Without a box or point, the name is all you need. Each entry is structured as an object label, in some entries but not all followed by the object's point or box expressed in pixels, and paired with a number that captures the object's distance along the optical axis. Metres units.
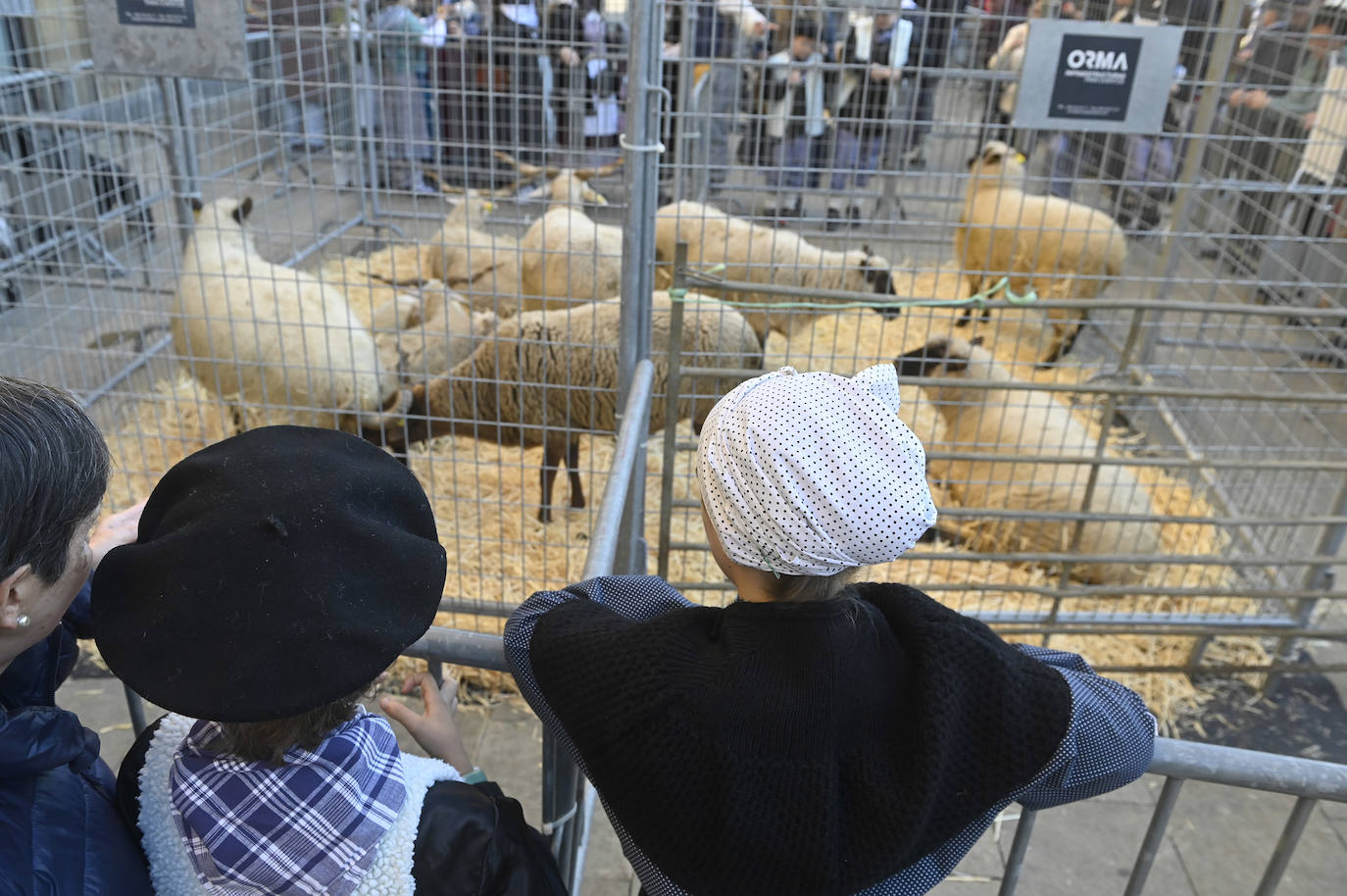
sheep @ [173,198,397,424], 5.00
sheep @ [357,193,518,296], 7.50
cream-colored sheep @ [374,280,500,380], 5.74
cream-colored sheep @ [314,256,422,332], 6.69
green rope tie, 3.44
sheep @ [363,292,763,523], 4.99
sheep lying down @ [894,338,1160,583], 4.88
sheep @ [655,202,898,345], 6.65
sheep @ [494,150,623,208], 8.41
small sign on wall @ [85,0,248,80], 3.52
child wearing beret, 1.07
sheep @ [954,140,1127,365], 7.19
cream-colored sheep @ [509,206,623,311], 5.98
